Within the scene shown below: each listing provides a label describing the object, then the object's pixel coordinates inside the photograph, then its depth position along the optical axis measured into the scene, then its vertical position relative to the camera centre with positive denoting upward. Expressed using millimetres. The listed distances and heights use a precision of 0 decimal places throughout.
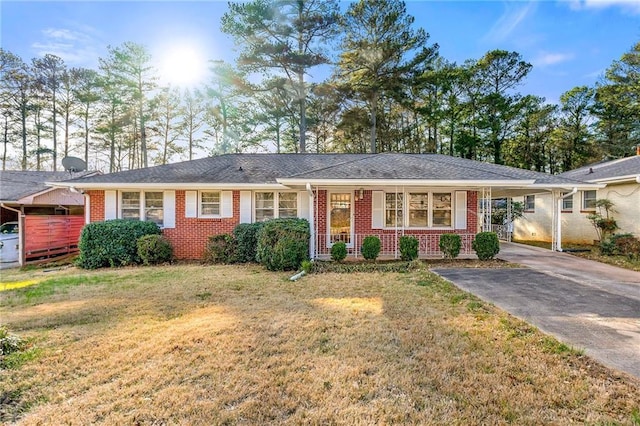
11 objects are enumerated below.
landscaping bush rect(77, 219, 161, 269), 9695 -994
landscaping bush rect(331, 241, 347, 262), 9367 -1172
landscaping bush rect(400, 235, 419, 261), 9352 -1049
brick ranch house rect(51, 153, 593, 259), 10570 +339
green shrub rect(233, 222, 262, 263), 9992 -992
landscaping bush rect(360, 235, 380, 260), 9391 -1044
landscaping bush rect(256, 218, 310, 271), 8516 -897
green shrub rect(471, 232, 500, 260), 9375 -967
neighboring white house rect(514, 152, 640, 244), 11547 +350
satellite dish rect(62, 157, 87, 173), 15352 +2521
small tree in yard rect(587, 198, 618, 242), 12094 -242
